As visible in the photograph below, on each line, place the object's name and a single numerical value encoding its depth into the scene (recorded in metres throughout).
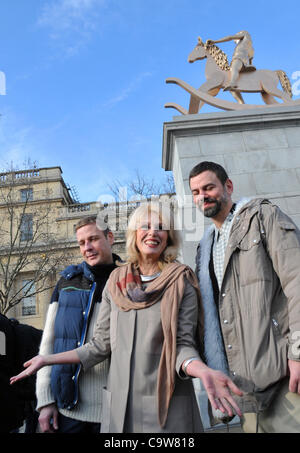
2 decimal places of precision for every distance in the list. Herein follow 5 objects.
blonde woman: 1.82
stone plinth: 5.67
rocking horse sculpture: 7.05
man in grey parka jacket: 1.86
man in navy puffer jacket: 2.33
